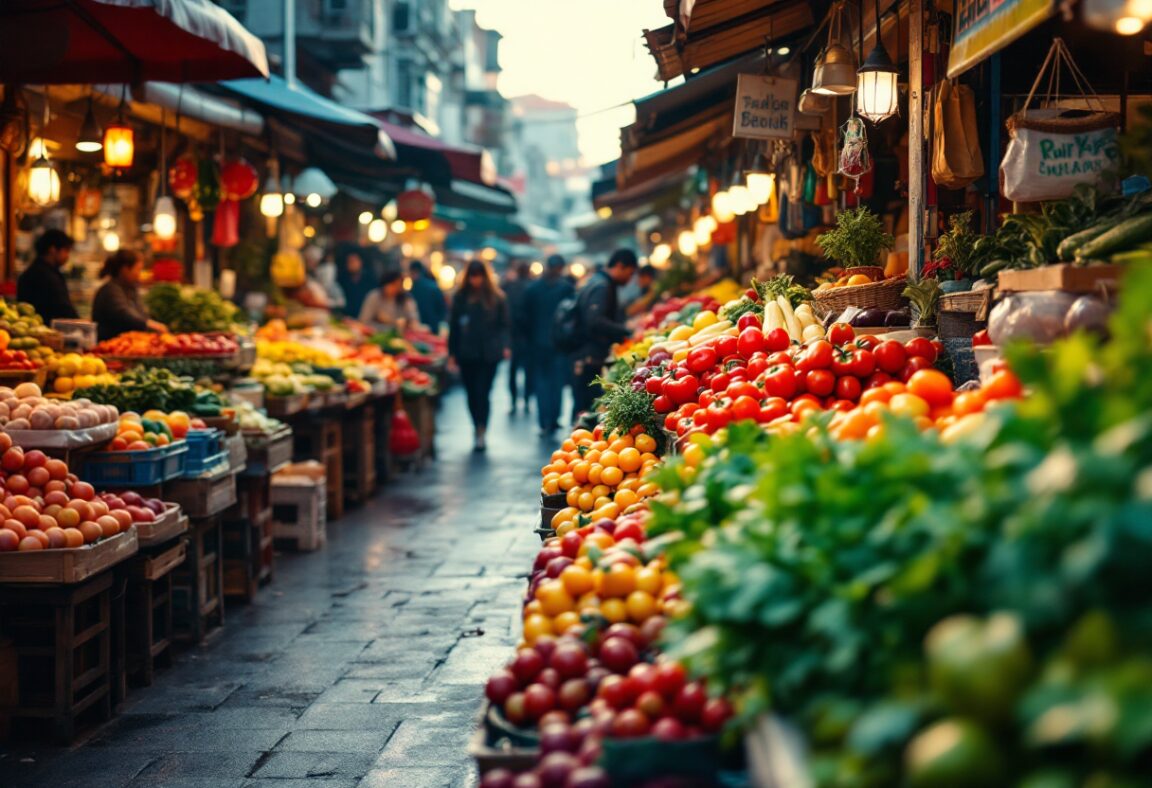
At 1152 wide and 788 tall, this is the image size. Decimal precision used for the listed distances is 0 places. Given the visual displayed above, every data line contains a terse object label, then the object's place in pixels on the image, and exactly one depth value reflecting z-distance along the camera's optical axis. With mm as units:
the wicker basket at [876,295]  6324
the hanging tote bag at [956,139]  6223
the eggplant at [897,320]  6016
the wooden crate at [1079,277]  3881
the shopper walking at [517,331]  18328
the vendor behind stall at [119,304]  10180
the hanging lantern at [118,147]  9266
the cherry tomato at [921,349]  5246
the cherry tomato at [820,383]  5168
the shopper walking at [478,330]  14797
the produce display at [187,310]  11203
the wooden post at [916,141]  6562
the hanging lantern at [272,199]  14156
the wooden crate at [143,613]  6176
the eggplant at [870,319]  6070
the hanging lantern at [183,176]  12102
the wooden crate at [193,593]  6977
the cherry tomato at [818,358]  5266
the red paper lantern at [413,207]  17406
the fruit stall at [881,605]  1812
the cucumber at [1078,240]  4082
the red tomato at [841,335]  5773
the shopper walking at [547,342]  16562
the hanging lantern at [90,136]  9438
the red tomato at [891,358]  5164
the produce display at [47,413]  6289
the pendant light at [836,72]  6891
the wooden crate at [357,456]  11984
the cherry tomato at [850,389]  5133
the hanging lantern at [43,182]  9414
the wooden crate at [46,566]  5262
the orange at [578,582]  3607
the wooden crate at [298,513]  9633
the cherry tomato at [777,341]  6391
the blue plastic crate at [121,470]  6652
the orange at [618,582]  3447
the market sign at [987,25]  4129
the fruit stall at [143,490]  5441
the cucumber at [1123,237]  3918
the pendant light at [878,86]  6340
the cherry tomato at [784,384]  5250
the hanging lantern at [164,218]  10961
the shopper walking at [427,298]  20578
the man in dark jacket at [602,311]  12734
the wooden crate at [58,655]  5344
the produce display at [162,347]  9242
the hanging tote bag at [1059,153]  4910
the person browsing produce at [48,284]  9711
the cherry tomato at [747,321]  7289
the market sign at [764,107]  8867
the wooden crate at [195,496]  6988
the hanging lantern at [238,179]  12781
